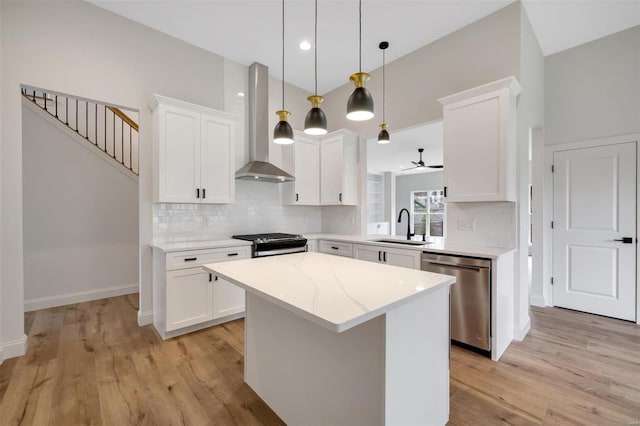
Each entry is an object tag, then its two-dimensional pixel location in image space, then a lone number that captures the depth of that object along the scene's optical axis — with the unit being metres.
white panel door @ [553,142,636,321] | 3.16
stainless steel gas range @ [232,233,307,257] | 3.31
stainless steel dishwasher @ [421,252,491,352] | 2.44
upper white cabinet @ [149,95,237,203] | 3.00
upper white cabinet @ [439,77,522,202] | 2.56
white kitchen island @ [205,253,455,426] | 1.21
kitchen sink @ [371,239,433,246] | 3.21
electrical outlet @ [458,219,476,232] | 3.03
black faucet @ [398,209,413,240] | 3.59
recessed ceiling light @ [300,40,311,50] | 3.44
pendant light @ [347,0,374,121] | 1.64
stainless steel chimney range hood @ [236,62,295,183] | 3.89
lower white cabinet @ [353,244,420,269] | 2.91
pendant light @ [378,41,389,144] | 3.42
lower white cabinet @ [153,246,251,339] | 2.79
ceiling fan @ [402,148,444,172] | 6.83
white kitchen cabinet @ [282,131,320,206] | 4.20
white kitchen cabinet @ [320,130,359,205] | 4.12
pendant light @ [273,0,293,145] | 2.04
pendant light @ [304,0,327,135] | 1.84
